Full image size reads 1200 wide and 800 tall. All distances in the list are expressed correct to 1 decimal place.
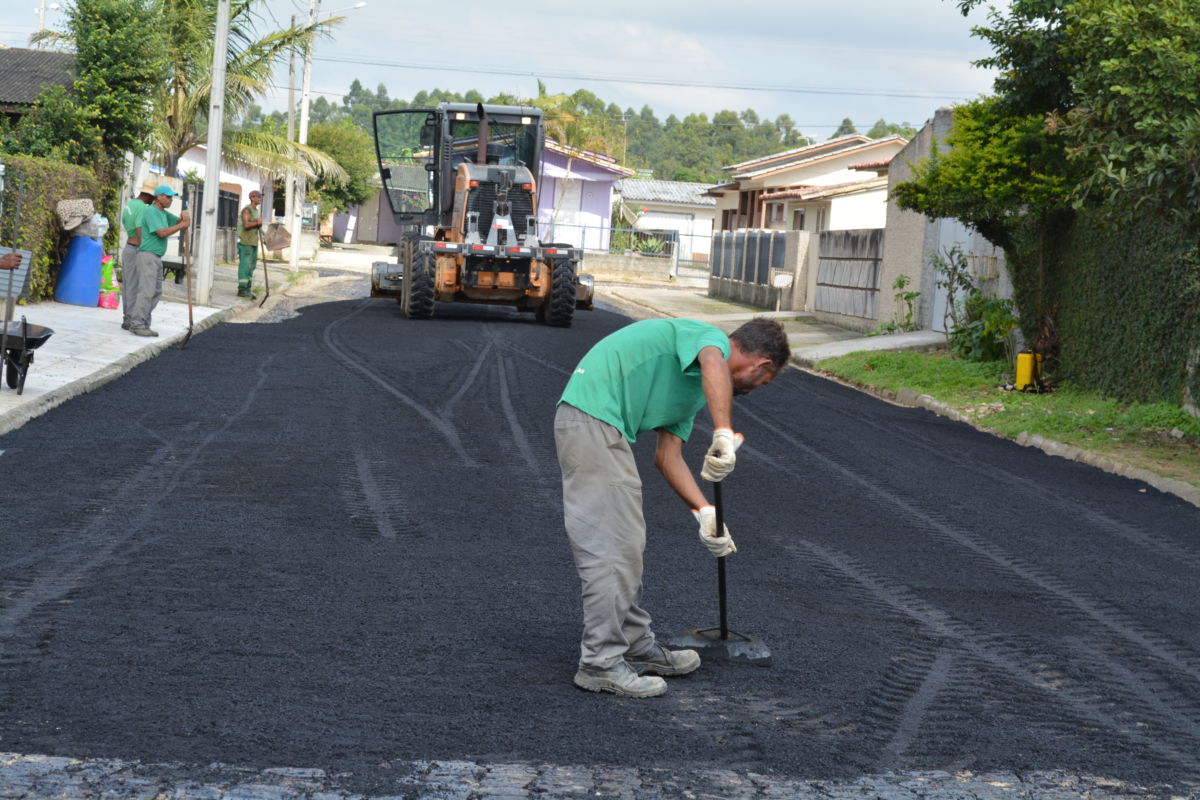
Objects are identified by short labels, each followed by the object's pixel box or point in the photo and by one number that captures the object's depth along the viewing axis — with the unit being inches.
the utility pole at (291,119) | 1438.2
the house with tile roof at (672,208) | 2910.9
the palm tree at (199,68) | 1029.8
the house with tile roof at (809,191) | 1566.2
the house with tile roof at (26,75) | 1010.7
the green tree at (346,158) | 2288.4
